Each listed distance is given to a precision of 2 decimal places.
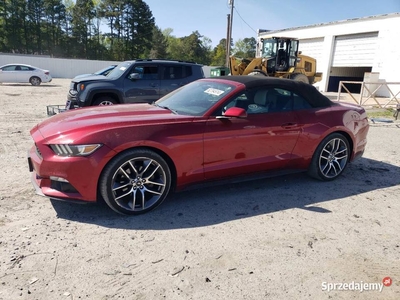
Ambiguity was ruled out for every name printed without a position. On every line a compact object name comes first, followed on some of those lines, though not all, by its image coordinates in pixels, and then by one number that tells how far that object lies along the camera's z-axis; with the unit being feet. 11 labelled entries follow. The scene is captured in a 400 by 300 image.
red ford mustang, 10.28
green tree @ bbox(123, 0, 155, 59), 187.32
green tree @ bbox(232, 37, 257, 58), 280.00
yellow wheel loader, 58.08
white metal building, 70.54
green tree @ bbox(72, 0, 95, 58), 185.16
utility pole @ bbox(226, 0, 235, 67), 78.08
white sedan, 65.26
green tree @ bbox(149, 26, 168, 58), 186.60
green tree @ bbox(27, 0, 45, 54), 175.94
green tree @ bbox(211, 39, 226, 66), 230.03
